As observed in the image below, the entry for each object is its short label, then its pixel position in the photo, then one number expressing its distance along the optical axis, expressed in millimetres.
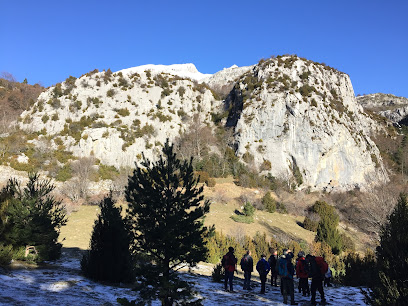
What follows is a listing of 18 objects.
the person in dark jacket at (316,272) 6504
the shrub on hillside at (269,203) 27078
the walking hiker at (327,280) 9500
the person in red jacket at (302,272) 7764
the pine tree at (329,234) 19156
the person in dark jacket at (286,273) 6625
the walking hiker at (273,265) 8784
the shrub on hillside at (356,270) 11117
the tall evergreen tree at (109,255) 7363
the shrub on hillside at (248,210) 23906
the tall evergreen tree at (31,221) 8250
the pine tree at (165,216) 5434
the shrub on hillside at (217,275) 9461
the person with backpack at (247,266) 7938
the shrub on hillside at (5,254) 6969
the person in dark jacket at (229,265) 7793
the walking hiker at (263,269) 7692
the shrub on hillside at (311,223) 23594
